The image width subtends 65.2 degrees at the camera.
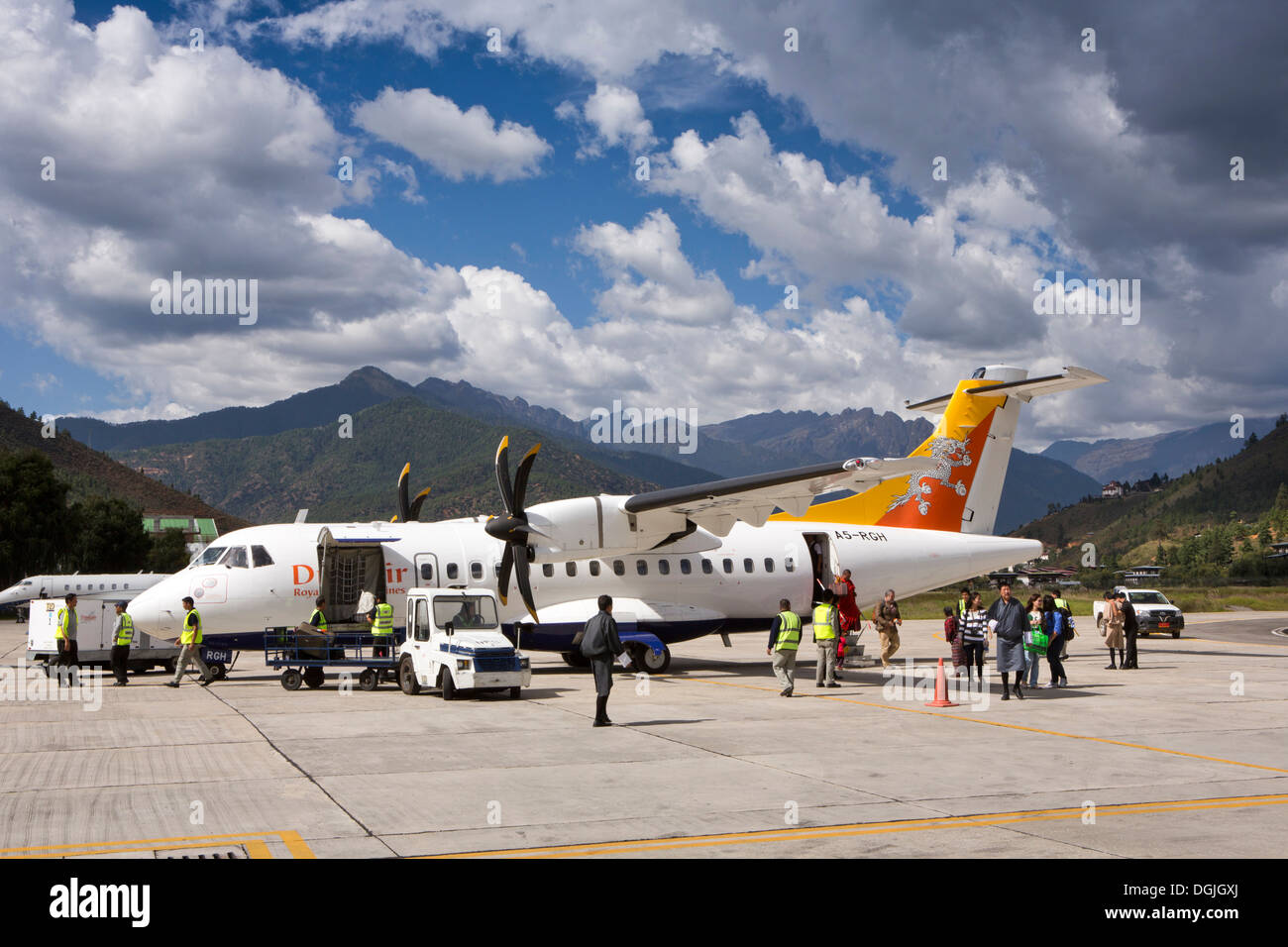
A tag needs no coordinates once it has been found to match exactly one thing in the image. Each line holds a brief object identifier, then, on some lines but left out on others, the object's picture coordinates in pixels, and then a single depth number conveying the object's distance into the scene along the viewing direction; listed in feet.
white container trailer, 77.87
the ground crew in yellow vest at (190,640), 64.69
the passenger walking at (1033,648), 60.85
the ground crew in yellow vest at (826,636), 64.64
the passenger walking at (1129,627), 78.48
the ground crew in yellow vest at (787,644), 60.54
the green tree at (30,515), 231.09
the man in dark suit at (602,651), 46.78
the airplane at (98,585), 166.20
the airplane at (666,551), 68.18
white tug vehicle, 57.47
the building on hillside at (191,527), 399.44
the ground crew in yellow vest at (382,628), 68.13
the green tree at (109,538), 262.26
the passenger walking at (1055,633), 65.92
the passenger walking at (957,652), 63.98
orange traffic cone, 55.93
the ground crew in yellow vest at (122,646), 70.03
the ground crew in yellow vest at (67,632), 72.02
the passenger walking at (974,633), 62.28
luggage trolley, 65.82
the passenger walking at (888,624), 80.07
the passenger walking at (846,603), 78.33
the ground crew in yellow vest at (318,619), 68.59
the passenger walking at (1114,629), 79.71
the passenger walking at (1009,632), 56.80
